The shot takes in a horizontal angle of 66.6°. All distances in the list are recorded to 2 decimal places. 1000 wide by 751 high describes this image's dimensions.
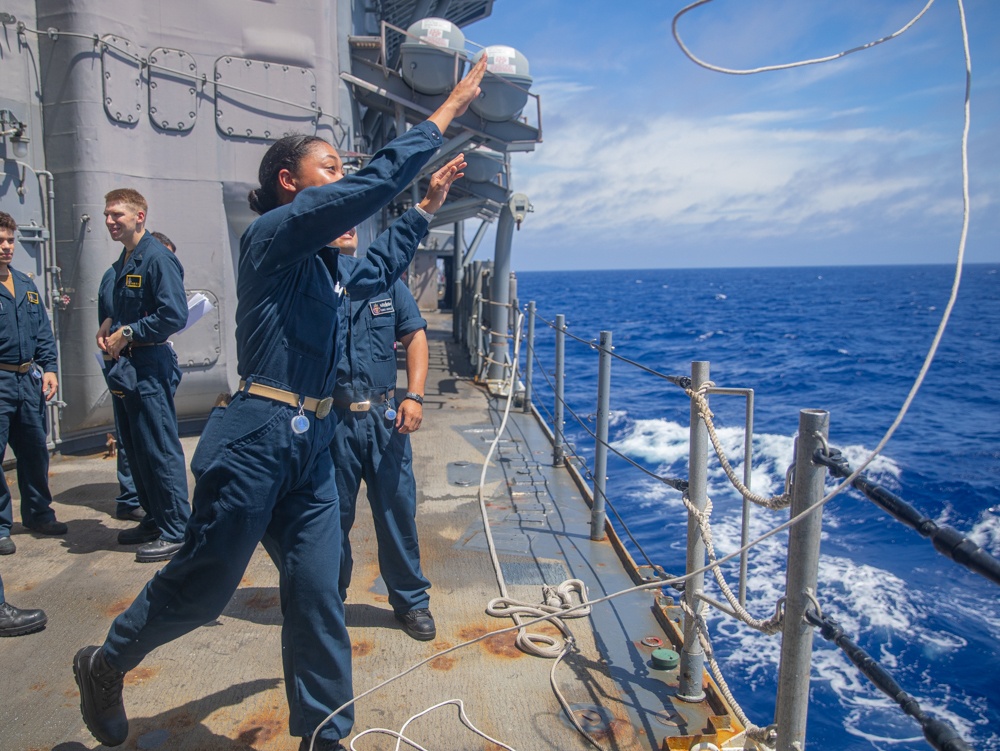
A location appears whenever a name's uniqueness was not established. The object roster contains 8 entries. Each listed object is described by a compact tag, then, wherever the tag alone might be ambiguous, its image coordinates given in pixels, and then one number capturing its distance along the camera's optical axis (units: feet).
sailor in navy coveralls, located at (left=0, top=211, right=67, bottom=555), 12.09
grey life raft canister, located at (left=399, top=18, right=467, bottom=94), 26.66
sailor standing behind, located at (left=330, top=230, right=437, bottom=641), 9.77
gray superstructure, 17.16
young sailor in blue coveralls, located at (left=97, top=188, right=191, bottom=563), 11.85
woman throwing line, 6.35
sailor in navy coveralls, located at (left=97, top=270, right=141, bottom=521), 13.89
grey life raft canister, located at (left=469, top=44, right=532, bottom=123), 28.22
